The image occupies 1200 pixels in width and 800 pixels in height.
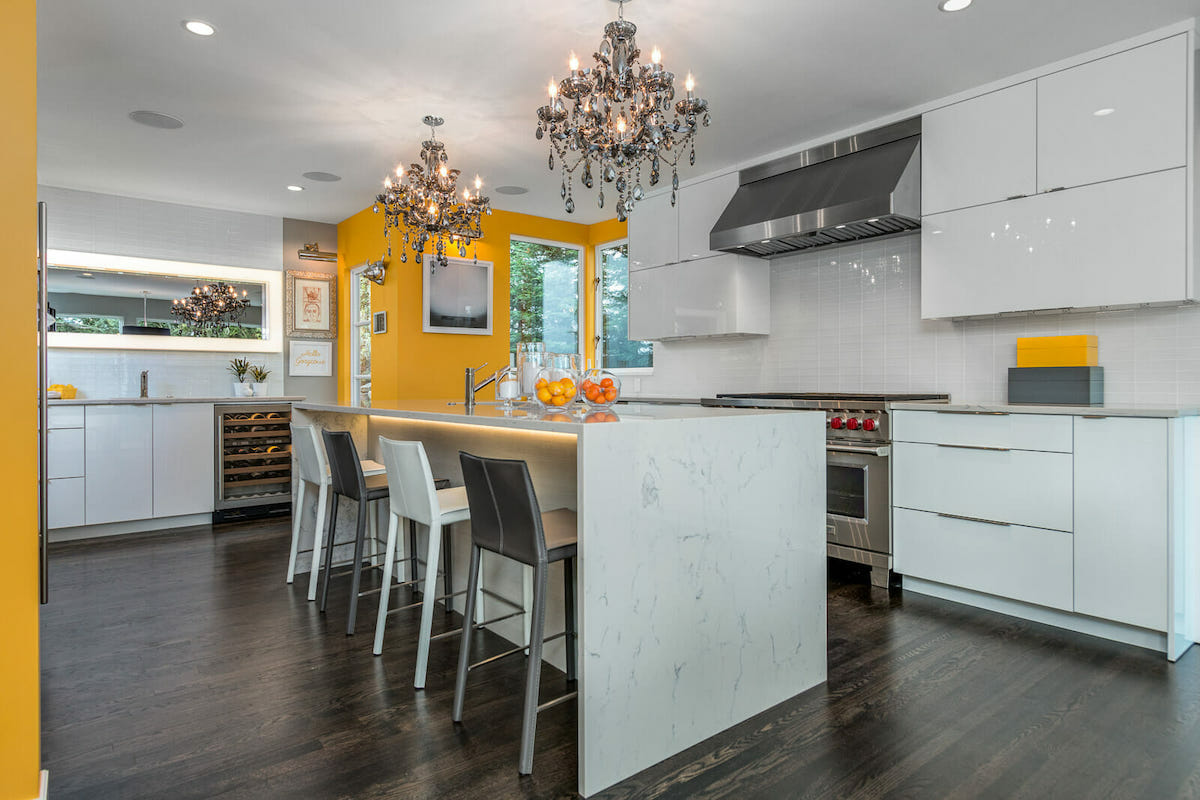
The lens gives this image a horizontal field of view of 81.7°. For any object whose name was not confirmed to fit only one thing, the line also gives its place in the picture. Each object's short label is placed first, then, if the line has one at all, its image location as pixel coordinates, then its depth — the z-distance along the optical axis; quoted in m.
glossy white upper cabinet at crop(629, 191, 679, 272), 5.23
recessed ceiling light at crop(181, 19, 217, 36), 2.96
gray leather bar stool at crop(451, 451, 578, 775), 1.85
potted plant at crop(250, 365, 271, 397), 6.08
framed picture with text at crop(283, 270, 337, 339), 6.41
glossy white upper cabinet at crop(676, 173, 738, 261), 4.88
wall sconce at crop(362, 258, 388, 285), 5.80
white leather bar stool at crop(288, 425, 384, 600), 3.41
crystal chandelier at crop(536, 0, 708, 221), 2.56
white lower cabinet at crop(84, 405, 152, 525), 4.82
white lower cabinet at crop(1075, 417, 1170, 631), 2.64
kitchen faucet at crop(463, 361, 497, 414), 3.25
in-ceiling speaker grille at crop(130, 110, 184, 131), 3.98
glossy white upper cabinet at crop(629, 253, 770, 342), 4.77
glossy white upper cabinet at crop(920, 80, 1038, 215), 3.35
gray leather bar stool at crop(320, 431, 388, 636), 2.94
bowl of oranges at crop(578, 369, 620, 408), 2.67
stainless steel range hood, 3.72
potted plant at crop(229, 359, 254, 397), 5.98
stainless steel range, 3.58
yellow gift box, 3.25
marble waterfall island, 1.80
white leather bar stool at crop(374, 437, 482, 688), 2.39
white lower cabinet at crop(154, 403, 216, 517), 5.10
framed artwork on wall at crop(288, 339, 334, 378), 6.47
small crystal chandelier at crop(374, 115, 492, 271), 3.97
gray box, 3.20
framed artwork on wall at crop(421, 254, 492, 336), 5.82
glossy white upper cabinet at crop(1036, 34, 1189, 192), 2.90
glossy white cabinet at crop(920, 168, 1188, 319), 2.91
